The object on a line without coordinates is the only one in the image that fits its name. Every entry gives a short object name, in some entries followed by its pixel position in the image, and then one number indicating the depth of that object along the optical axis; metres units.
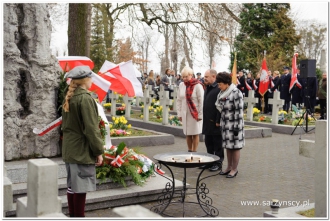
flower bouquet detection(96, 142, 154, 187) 6.29
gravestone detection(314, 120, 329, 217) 4.43
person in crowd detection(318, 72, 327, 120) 14.65
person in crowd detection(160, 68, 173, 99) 22.78
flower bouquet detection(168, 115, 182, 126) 13.91
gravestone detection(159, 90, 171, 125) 13.79
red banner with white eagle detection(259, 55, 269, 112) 18.72
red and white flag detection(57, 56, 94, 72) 7.90
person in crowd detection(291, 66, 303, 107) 18.72
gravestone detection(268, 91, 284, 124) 14.91
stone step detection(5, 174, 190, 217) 5.81
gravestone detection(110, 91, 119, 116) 17.25
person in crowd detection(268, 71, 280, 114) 19.80
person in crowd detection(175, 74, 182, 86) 25.48
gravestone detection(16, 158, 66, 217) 3.26
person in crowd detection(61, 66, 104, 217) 4.76
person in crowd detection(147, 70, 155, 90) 23.35
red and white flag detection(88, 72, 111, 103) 7.34
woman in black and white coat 7.54
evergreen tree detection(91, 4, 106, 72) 34.47
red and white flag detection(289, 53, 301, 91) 16.38
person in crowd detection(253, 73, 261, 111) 21.39
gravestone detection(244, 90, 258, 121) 15.62
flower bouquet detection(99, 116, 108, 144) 6.16
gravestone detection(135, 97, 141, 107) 21.90
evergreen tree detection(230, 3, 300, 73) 32.75
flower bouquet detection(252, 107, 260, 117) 16.60
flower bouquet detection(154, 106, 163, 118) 15.60
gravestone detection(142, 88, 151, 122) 14.91
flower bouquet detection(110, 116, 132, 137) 12.17
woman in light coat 8.77
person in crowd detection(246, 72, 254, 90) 22.00
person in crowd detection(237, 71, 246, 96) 21.78
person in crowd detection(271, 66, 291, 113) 19.09
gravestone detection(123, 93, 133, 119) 16.43
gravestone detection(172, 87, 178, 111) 19.19
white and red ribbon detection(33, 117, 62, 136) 6.17
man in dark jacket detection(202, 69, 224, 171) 8.15
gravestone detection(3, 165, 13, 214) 5.35
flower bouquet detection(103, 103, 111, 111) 19.08
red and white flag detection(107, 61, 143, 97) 8.66
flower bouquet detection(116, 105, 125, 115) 17.72
